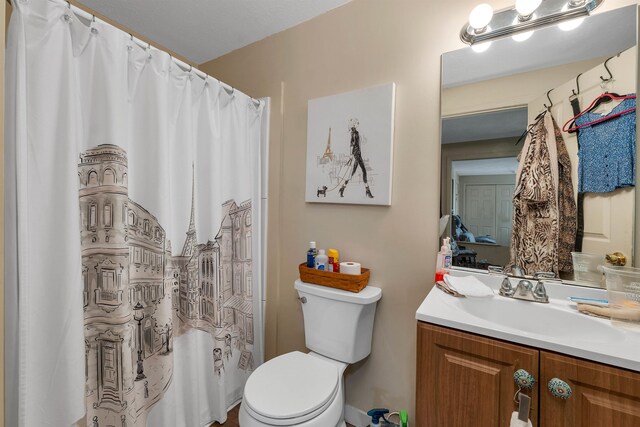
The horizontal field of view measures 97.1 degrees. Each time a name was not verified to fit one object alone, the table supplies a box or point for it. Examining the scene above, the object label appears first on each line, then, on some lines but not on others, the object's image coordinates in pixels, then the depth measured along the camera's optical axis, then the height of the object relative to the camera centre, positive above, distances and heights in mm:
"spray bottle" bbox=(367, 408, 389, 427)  1412 -1053
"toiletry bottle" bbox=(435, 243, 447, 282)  1285 -257
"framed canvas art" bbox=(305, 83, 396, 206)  1486 +355
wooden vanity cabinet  721 -503
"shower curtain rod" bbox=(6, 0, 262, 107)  1026 +715
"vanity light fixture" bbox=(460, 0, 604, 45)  1118 +807
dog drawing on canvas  1690 +114
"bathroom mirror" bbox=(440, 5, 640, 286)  1066 +414
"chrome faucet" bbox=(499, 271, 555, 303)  1110 -319
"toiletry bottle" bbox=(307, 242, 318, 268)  1633 -269
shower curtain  951 -84
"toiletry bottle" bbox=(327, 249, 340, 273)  1563 -291
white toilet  1090 -756
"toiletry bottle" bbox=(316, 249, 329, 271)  1596 -297
